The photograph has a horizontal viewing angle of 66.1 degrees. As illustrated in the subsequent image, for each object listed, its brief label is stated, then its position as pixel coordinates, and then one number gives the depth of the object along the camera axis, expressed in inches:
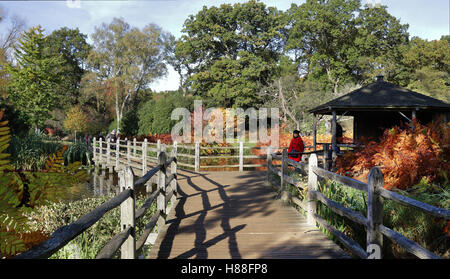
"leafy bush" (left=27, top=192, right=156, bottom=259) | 201.8
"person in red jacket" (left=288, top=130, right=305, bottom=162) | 439.3
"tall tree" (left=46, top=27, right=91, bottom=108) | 1831.9
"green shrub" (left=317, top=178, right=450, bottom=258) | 193.1
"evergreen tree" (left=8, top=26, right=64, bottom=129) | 923.3
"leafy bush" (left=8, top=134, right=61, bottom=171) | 595.4
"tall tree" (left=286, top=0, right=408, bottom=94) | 1444.4
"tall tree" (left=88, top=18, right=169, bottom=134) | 1560.0
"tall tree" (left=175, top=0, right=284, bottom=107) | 1272.1
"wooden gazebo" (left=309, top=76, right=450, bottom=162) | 499.8
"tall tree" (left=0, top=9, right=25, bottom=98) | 944.3
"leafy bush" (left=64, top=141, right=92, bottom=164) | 841.1
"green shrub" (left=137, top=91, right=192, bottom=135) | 1135.6
